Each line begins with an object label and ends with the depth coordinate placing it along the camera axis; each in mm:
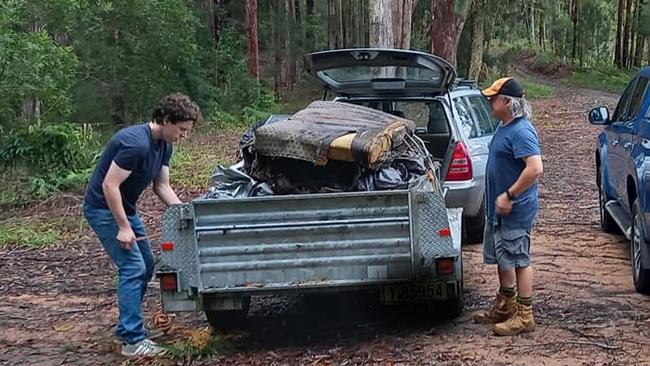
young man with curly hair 5559
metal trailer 5570
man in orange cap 5699
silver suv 8023
